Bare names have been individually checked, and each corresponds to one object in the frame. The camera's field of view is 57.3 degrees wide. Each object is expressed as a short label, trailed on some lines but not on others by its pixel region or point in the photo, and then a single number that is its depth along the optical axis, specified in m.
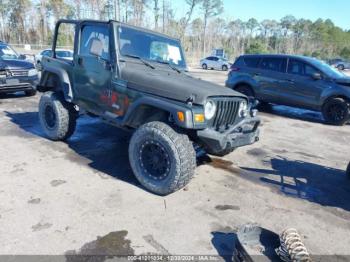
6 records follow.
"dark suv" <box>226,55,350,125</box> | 8.77
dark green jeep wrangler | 3.78
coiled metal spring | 2.59
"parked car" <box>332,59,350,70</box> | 46.28
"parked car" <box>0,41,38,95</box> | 8.99
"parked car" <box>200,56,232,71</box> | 33.78
